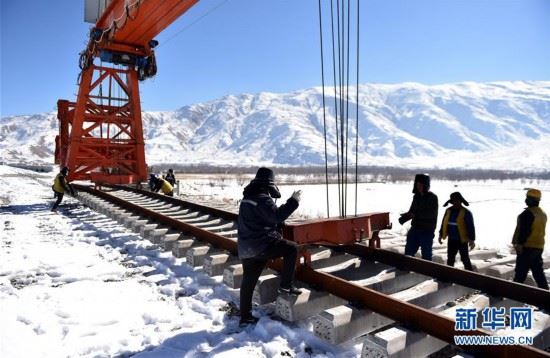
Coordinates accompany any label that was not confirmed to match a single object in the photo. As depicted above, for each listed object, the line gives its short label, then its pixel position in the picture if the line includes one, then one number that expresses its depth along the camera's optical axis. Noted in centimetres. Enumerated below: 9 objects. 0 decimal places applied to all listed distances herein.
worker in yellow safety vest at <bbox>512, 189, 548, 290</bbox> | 471
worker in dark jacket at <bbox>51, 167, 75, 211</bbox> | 1121
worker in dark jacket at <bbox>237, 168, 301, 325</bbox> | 361
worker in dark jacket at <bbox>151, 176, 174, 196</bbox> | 1358
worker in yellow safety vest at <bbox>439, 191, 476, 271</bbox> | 525
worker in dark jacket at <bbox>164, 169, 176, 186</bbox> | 1688
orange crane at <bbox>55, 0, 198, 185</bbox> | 1303
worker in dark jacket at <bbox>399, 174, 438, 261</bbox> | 555
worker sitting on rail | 1512
